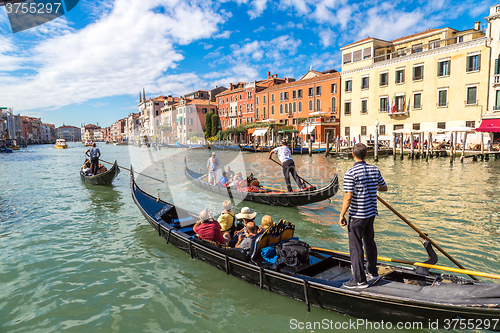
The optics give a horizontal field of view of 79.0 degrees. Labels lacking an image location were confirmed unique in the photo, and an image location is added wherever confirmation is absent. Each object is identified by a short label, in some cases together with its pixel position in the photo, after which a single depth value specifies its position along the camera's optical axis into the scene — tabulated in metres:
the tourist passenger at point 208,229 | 4.43
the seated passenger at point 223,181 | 9.57
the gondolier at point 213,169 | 9.98
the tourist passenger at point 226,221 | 4.74
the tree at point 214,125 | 48.53
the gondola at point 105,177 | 11.72
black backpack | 3.65
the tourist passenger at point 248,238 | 4.09
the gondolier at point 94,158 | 12.38
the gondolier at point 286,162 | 7.83
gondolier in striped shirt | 2.83
